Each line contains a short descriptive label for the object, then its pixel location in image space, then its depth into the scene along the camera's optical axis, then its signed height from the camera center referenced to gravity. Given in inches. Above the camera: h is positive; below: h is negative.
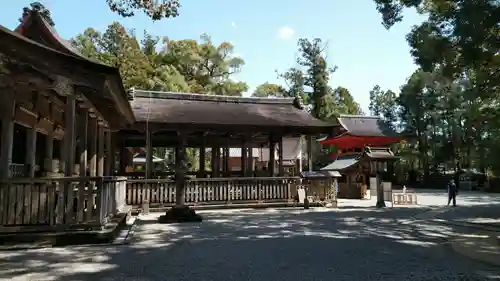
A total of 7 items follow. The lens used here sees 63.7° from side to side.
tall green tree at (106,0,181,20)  366.6 +153.6
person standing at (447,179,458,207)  676.1 -26.7
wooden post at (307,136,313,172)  687.6 +40.6
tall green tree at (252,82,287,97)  1758.1 +371.9
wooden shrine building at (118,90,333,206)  568.7 +64.6
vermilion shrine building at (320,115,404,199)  920.9 +74.5
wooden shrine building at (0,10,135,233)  259.9 +46.0
